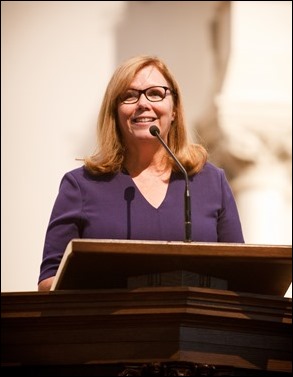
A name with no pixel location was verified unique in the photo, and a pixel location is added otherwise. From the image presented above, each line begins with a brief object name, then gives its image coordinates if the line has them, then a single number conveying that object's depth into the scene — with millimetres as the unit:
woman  6259
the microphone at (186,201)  5688
